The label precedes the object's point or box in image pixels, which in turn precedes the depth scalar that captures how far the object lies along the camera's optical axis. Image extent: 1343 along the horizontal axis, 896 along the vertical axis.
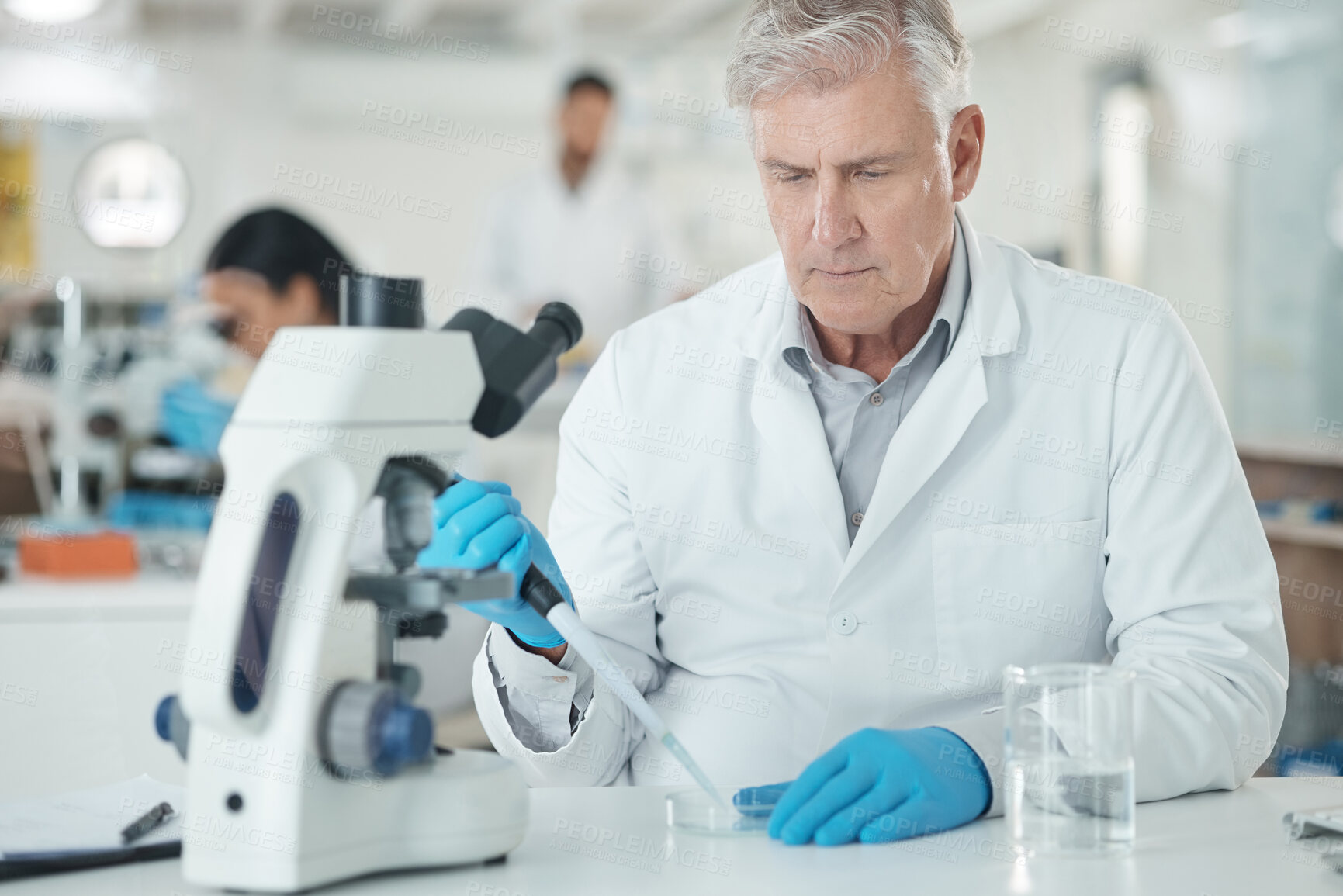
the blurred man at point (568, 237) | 5.46
